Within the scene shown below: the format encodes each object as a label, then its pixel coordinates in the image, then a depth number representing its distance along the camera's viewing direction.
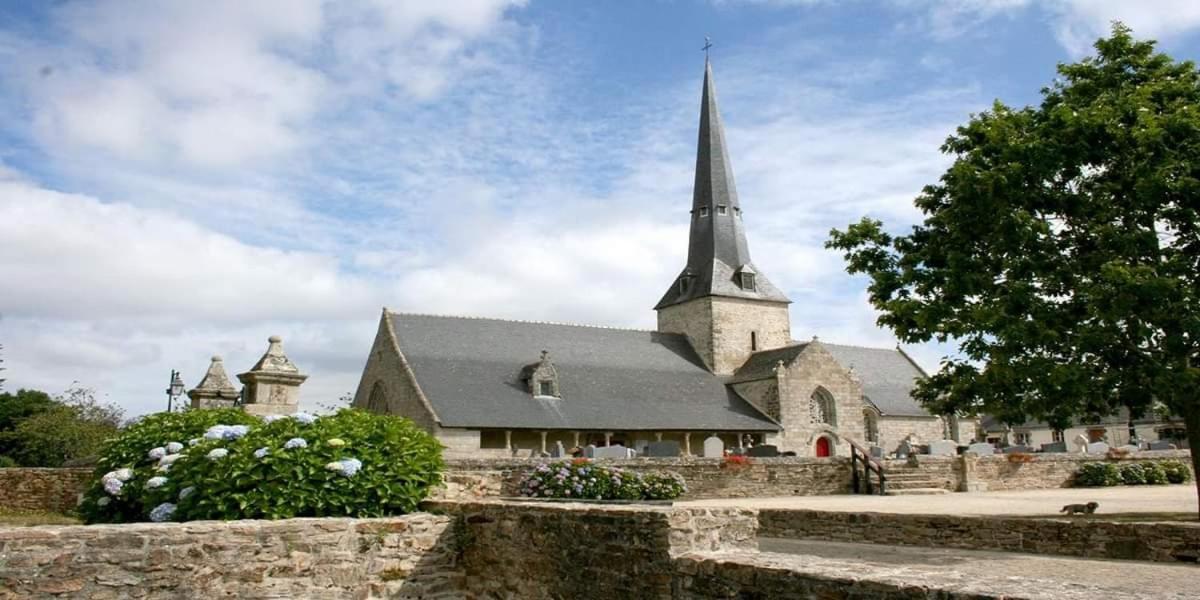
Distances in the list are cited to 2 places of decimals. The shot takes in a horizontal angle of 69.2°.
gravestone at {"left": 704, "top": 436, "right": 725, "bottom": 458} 26.31
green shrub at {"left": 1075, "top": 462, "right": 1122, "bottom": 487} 24.50
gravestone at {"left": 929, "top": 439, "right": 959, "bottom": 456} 28.67
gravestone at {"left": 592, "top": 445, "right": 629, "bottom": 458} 23.25
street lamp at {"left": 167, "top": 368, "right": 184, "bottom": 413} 25.03
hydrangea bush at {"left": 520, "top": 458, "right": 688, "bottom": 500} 15.05
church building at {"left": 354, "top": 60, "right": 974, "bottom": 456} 34.06
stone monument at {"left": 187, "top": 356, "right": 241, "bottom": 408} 16.83
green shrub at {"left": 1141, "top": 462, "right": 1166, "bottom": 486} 24.72
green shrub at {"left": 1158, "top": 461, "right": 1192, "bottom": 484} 25.02
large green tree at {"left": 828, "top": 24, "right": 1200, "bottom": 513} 11.08
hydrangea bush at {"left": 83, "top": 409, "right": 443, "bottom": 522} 8.37
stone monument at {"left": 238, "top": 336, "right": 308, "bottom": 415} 13.93
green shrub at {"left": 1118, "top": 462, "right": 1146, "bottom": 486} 24.66
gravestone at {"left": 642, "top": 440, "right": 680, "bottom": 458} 23.56
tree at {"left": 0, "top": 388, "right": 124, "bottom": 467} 36.59
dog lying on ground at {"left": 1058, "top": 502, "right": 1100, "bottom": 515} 13.02
